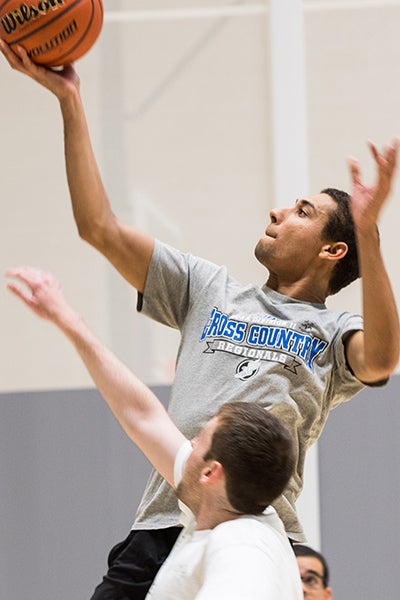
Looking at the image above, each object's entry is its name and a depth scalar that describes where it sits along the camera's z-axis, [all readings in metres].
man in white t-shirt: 4.27
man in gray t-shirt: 5.82
